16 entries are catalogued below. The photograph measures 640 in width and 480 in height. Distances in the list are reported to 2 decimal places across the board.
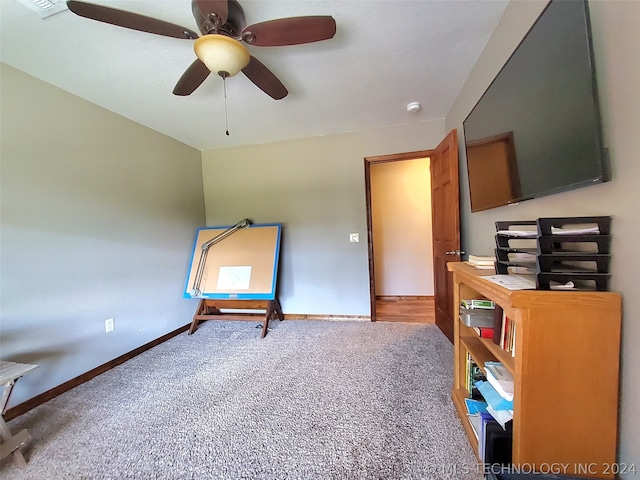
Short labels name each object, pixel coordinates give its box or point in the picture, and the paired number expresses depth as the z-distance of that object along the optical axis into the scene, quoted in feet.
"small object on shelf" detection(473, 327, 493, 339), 4.06
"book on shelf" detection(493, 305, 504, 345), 3.70
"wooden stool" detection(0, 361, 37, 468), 4.20
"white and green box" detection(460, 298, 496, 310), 4.35
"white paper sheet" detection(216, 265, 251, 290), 9.94
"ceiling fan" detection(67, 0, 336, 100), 3.76
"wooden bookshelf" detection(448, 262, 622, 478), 2.74
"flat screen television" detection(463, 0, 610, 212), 2.65
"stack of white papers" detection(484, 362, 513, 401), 3.39
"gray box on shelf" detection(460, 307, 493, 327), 4.10
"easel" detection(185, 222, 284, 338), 9.83
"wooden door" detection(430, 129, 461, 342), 7.23
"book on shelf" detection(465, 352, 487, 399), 4.61
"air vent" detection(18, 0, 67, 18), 4.16
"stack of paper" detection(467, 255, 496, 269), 4.67
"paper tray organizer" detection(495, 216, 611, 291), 2.82
